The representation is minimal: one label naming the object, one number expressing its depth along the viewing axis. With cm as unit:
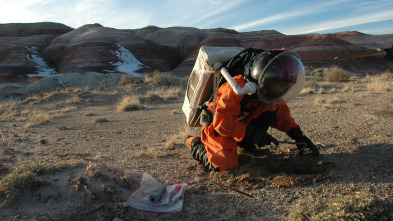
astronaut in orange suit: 302
